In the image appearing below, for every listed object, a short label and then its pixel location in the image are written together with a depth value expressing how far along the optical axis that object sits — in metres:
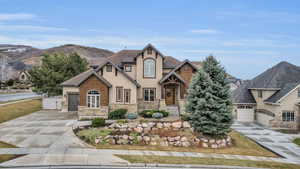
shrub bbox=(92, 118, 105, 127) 22.25
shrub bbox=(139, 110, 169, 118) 26.86
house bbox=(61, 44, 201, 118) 27.55
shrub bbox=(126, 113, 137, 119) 25.90
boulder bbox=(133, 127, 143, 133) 21.28
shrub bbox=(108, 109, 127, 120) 26.58
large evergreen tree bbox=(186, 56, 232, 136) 20.55
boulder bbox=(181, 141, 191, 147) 19.64
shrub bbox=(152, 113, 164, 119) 26.09
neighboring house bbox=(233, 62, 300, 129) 27.58
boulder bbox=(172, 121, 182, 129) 22.23
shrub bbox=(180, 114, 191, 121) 22.67
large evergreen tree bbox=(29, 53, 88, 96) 37.03
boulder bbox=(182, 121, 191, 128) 22.32
